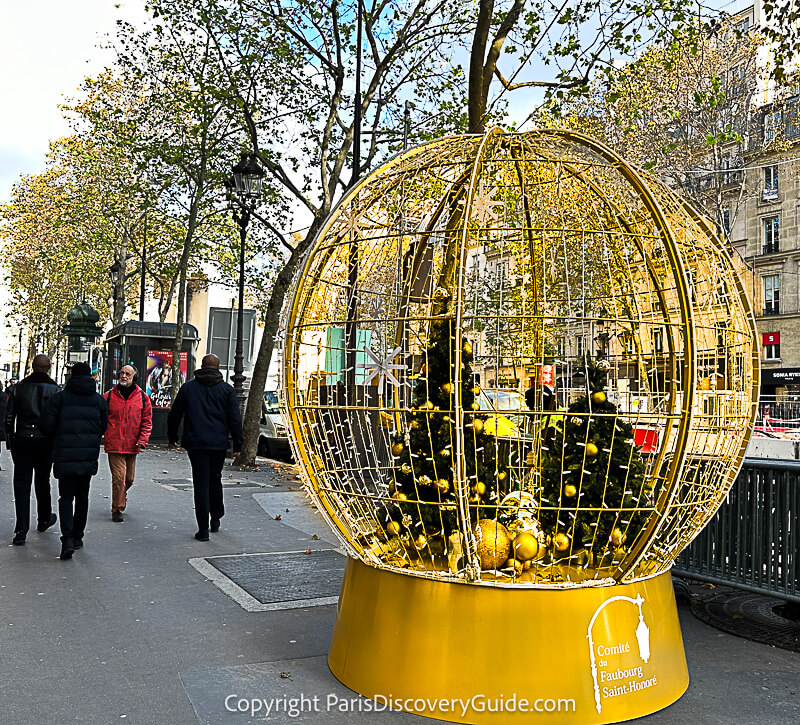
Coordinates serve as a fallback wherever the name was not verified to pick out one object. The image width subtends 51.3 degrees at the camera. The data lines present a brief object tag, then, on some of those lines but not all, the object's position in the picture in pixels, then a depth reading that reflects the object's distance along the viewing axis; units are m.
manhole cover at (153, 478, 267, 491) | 13.96
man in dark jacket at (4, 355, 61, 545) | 8.55
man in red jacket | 9.91
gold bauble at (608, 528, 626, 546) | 4.55
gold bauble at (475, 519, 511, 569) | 4.54
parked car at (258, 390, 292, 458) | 20.48
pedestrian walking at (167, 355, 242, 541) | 9.00
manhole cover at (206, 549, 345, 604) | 6.76
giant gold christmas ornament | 4.21
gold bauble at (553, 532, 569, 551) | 4.68
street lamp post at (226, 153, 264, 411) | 16.69
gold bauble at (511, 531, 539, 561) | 4.52
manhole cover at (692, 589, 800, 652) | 5.66
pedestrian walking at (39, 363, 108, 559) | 7.82
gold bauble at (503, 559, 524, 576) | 4.52
